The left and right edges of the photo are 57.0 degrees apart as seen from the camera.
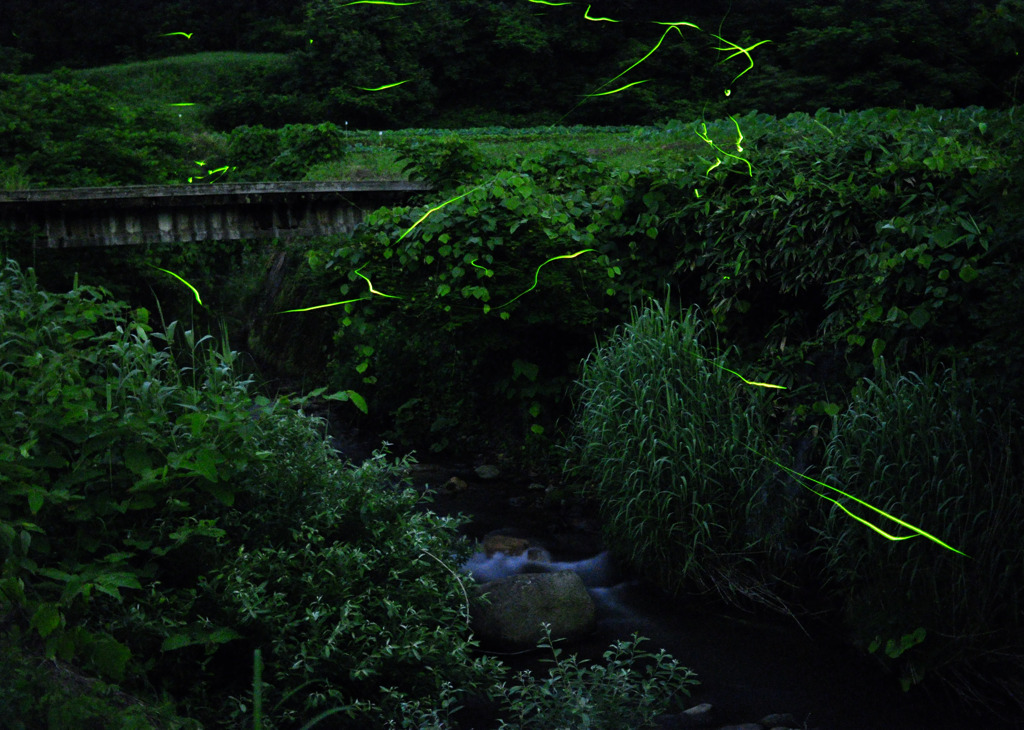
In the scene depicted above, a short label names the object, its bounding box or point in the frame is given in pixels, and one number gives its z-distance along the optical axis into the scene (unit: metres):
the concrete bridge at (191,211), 11.45
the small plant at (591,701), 3.94
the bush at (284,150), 17.59
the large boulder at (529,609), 5.51
